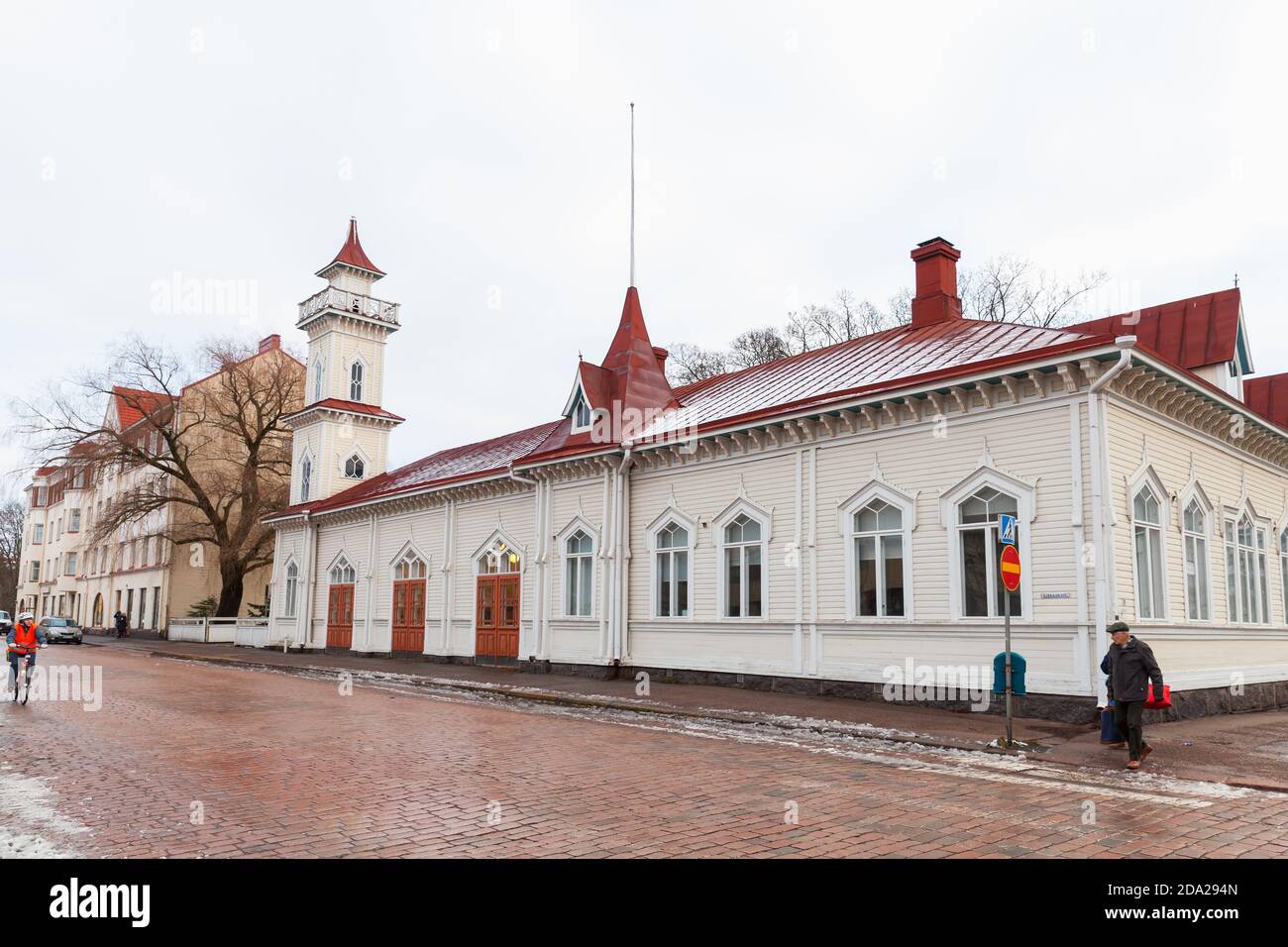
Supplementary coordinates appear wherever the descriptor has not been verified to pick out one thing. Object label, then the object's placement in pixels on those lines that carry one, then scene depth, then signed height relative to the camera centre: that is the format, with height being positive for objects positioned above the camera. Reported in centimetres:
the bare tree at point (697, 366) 5000 +1204
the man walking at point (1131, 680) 1026 -94
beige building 4697 +208
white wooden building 1418 +151
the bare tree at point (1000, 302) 3600 +1127
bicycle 1548 -141
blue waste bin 1418 -116
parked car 4275 -179
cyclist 1555 -83
